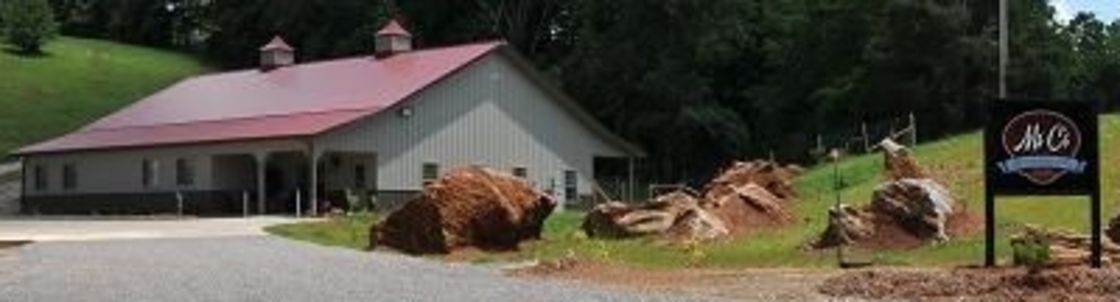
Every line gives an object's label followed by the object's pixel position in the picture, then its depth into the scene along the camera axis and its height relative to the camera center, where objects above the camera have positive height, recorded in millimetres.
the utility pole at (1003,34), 46069 +2580
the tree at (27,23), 95875 +6018
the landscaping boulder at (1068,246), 21312 -1411
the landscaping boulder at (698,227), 29062 -1515
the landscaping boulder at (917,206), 26000 -1067
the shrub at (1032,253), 20000 -1364
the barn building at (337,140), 54406 -148
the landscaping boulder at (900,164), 30859 -539
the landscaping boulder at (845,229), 25953 -1380
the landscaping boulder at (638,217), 30453 -1421
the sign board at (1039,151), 21578 -224
